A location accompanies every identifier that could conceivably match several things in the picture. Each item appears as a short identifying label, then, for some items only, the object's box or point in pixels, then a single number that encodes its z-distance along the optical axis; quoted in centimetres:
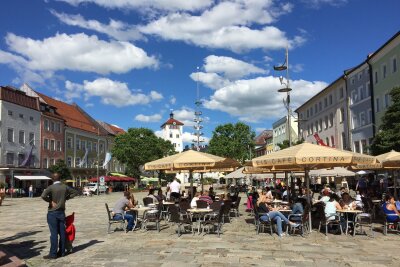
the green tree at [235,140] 8831
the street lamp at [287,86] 2366
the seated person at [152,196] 1641
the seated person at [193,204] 1413
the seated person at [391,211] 1219
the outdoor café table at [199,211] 1268
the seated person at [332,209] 1238
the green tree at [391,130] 2656
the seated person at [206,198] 1536
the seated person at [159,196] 1639
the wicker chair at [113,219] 1294
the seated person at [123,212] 1322
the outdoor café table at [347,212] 1191
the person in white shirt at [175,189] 1875
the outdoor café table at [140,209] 1341
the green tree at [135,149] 7512
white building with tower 14900
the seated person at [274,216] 1187
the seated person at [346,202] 1289
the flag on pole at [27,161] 5039
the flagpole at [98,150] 5406
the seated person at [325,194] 1477
